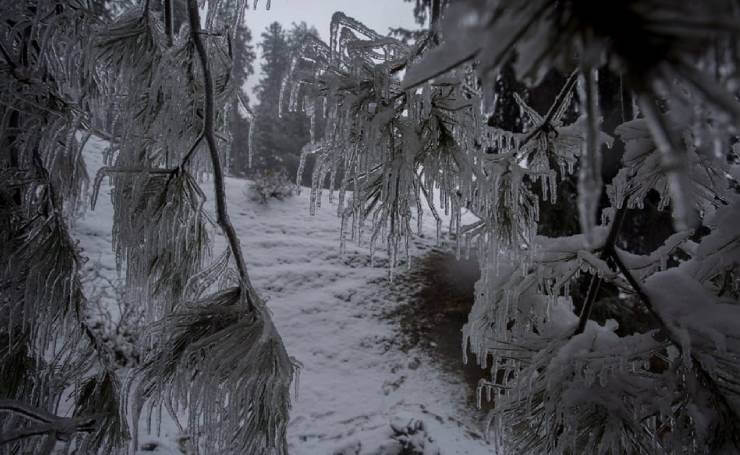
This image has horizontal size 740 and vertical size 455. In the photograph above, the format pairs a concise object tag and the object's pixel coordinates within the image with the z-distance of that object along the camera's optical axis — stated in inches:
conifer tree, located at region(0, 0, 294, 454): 41.4
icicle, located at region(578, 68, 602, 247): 10.9
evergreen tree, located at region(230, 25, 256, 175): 690.2
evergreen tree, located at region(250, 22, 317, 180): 661.9
